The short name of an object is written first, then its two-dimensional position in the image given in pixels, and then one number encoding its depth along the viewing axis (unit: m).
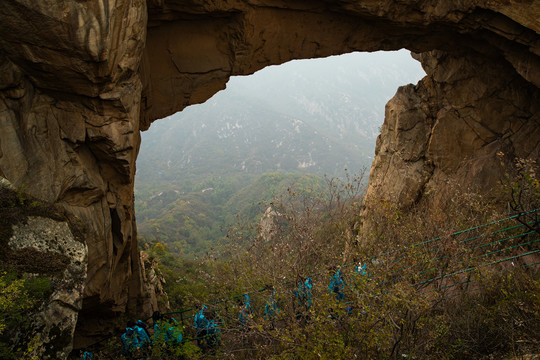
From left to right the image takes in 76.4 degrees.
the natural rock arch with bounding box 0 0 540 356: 6.02
